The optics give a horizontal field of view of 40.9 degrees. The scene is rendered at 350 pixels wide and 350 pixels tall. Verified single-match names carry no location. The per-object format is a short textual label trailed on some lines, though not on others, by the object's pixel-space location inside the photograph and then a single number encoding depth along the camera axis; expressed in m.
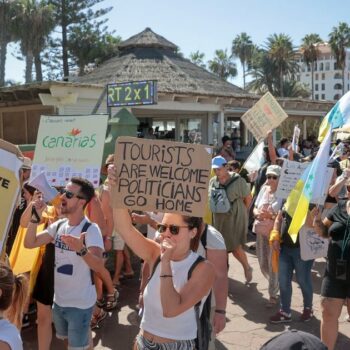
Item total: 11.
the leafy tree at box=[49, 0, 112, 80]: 33.78
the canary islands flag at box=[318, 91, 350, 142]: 4.46
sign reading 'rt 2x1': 7.66
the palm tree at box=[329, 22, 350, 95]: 63.66
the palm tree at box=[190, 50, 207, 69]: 74.12
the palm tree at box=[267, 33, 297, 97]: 63.66
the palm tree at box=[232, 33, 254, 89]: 76.38
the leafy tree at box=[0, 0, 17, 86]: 34.19
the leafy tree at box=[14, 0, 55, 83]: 33.41
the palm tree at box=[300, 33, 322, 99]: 64.19
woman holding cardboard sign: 2.43
